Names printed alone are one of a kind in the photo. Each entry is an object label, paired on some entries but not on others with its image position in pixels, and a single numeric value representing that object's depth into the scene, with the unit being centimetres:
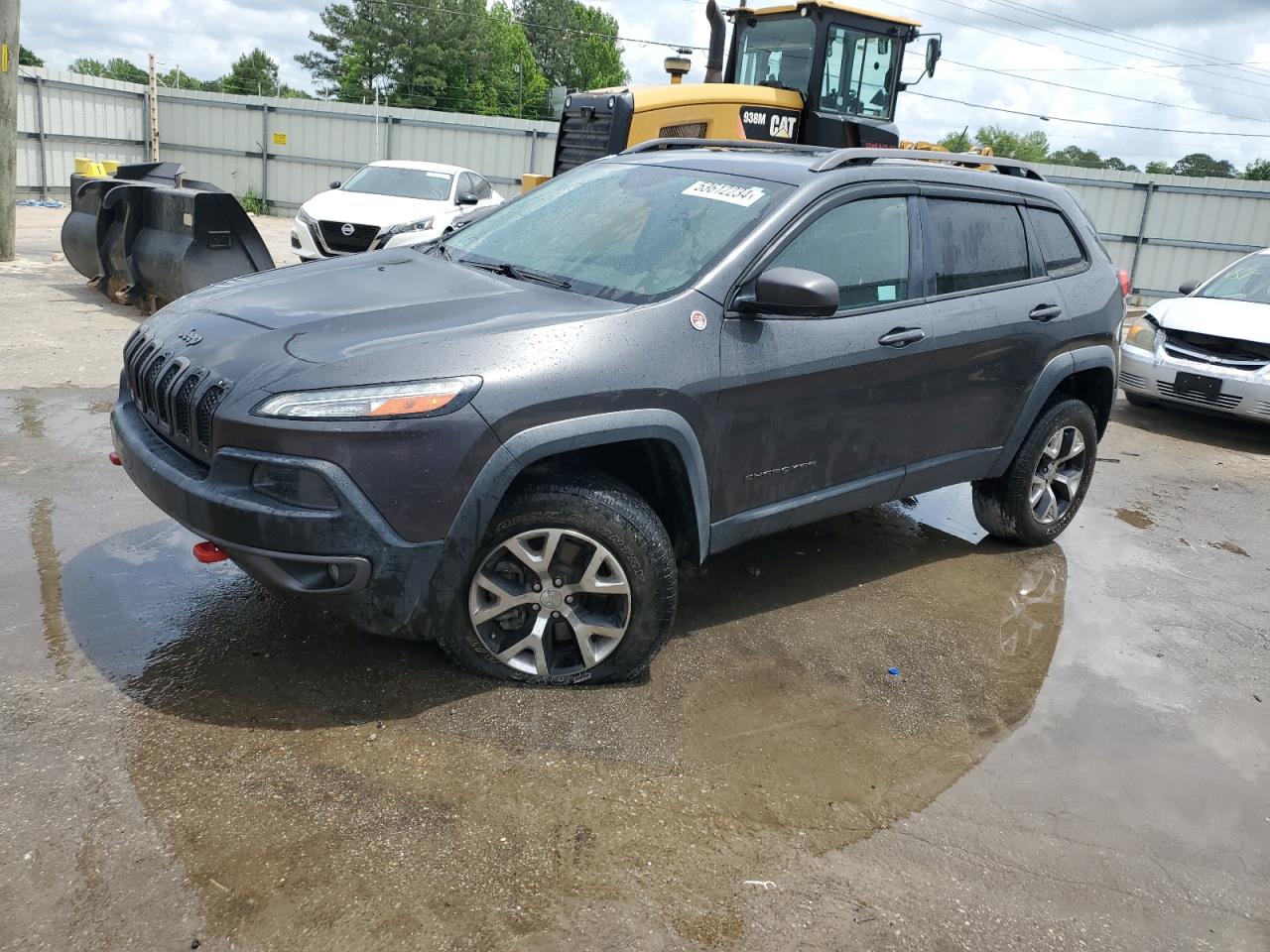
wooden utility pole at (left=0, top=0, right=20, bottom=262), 1194
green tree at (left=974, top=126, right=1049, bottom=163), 9338
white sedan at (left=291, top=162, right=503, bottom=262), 1257
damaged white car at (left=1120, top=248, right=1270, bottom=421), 827
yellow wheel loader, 935
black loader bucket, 879
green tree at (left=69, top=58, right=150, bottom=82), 9714
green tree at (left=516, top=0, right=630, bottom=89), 9238
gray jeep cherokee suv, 300
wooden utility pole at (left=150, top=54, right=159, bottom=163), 2420
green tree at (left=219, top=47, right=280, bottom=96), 7781
